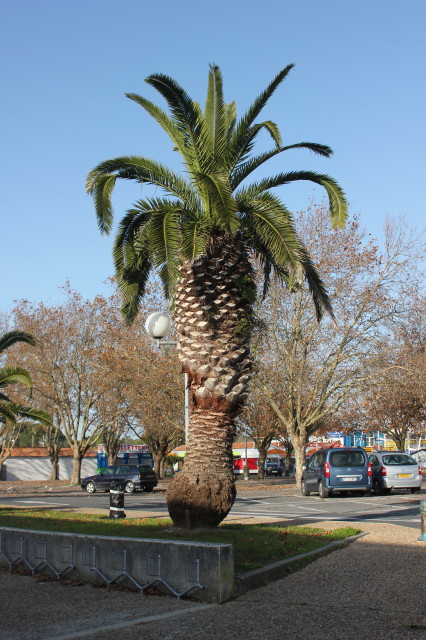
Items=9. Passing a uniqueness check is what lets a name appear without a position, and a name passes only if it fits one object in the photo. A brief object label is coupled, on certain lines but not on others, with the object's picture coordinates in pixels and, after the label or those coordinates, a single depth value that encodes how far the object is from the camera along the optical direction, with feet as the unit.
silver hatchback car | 76.43
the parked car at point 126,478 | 103.71
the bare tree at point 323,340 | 90.02
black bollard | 48.65
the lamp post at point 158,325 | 40.63
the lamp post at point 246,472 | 154.91
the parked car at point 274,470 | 199.82
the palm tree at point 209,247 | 33.06
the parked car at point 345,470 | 72.38
